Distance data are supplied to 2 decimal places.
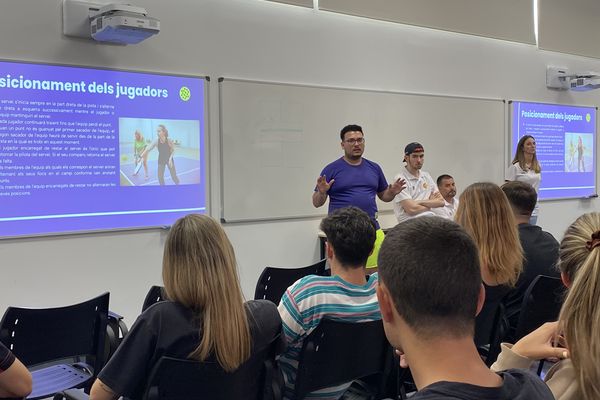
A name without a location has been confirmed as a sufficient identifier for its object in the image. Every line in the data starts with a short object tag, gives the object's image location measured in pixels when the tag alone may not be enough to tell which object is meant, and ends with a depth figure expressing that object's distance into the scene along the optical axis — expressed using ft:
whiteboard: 15.71
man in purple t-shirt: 15.07
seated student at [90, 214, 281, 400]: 5.49
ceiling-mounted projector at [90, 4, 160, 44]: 12.44
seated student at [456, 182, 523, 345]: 8.32
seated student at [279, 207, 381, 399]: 6.86
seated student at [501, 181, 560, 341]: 9.14
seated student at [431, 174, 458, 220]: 17.61
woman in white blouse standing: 20.71
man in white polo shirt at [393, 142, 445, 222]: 16.53
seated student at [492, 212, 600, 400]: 3.70
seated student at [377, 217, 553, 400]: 3.01
